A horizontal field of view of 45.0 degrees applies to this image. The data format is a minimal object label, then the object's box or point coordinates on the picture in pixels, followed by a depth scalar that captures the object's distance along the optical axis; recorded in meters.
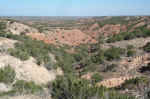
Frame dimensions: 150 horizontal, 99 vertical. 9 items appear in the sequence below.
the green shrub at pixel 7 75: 10.80
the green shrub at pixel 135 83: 9.76
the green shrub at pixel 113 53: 19.07
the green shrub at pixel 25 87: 9.34
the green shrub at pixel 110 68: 16.12
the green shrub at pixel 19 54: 16.17
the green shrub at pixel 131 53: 18.97
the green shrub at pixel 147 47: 19.33
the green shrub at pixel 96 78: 13.19
